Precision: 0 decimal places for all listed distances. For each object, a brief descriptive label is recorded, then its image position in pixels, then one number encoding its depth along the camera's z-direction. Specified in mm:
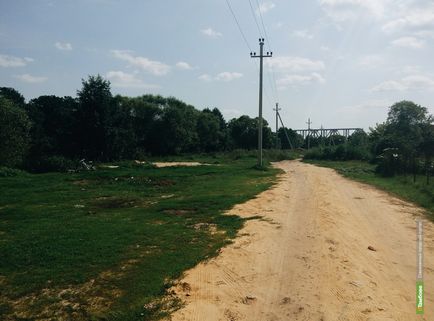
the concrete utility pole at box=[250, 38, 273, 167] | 34472
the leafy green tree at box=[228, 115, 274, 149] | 80188
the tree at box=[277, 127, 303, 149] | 98925
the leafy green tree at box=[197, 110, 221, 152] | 71812
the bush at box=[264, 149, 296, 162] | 54816
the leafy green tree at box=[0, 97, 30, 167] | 28094
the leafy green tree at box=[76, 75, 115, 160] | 37312
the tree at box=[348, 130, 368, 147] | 67831
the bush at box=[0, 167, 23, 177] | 24375
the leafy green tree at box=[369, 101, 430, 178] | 28375
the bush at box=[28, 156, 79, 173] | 28766
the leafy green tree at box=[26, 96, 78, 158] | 38188
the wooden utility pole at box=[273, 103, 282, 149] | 65062
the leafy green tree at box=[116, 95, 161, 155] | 58219
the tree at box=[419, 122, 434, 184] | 26320
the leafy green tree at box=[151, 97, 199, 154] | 57844
